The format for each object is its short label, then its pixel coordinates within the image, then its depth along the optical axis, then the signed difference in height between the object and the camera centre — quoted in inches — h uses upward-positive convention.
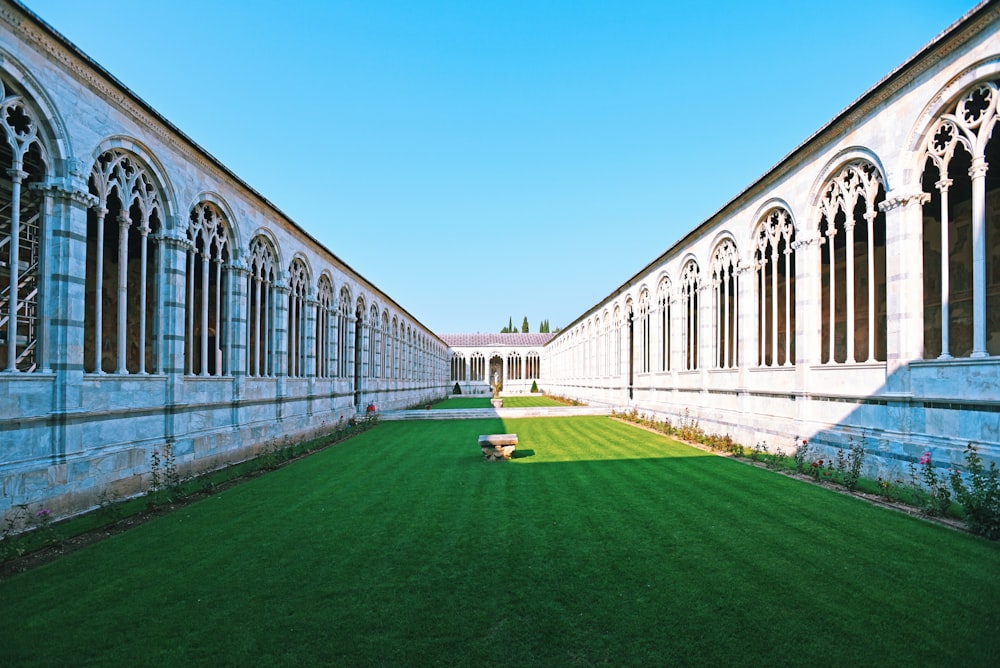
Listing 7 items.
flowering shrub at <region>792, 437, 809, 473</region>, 463.3 -105.5
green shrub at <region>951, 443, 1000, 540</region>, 269.9 -87.4
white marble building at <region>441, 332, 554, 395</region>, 2925.7 -106.9
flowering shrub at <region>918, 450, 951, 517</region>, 306.8 -95.0
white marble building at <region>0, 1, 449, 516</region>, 309.9 +48.4
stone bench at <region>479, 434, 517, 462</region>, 524.7 -105.9
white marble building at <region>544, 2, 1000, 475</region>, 341.7 +70.2
